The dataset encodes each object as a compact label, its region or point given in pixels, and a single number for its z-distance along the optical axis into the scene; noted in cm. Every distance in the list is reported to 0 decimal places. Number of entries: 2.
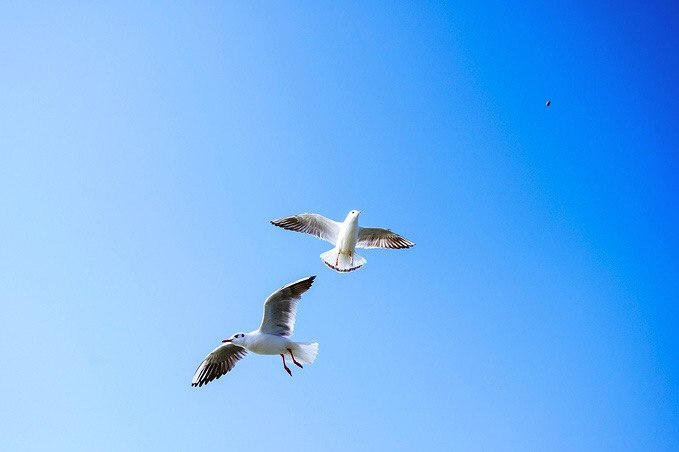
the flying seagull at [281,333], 1077
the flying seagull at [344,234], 1243
